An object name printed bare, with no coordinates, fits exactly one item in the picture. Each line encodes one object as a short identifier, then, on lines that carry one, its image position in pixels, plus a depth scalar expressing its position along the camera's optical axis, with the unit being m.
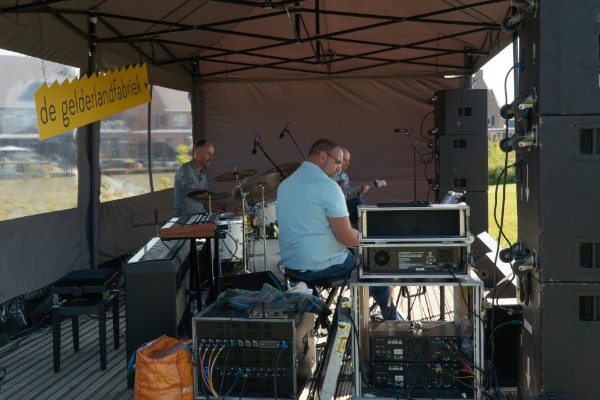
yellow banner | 6.04
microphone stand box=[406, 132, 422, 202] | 10.80
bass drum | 6.78
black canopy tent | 6.14
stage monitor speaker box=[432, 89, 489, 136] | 8.71
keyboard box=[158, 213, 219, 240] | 4.39
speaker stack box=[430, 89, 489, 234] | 8.72
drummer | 7.05
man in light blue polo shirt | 4.31
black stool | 4.68
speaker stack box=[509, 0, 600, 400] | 2.94
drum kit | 6.13
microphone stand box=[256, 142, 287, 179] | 6.29
